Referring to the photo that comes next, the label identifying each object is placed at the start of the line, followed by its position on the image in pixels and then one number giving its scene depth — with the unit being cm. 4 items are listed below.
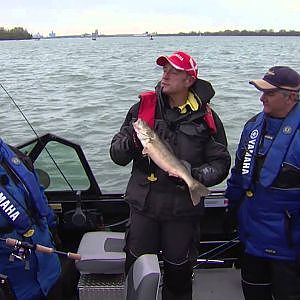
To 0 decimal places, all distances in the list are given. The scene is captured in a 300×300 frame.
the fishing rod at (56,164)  413
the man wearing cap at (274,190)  293
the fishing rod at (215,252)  409
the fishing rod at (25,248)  265
